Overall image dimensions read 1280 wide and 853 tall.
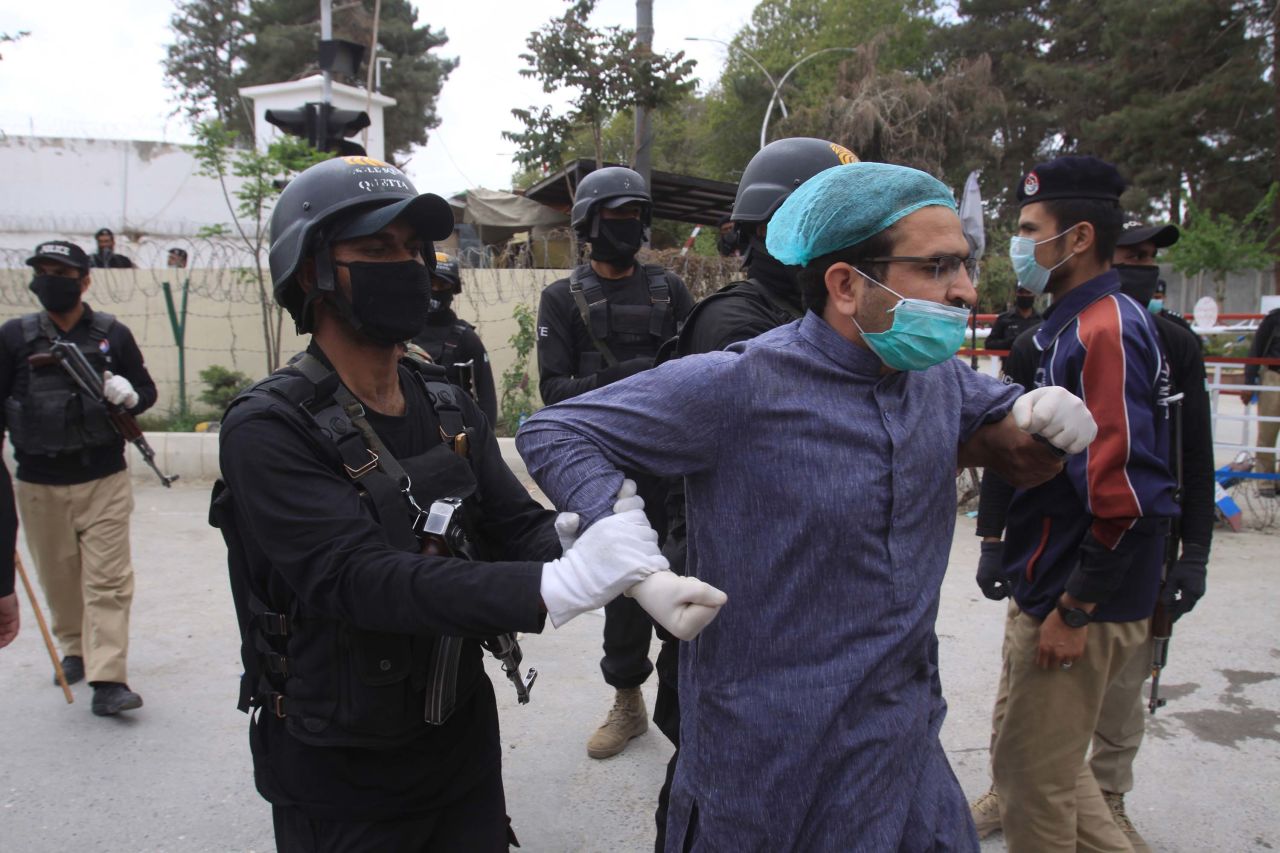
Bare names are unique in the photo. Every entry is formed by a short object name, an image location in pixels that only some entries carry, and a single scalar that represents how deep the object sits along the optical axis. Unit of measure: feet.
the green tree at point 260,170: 32.83
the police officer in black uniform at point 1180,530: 9.68
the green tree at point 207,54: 127.34
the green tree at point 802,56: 141.08
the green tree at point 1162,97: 85.61
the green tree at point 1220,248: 80.12
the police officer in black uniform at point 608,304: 14.02
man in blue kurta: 5.52
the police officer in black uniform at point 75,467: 13.83
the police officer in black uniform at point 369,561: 5.43
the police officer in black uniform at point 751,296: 8.46
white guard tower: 51.75
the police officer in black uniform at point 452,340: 15.84
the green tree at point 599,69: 41.47
